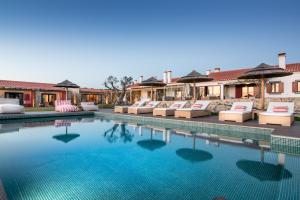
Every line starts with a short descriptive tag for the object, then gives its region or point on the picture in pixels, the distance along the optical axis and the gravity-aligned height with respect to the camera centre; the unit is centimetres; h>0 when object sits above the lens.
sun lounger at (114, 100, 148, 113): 1396 -67
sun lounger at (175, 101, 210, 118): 1021 -73
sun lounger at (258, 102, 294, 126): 702 -65
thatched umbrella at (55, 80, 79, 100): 1572 +120
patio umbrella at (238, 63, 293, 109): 867 +120
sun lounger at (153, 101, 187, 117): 1123 -75
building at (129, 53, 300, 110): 1698 +124
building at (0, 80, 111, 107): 2272 +78
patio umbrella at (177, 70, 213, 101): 1192 +131
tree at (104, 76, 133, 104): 2724 +226
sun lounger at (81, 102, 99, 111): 1518 -66
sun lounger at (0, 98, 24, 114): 1098 -52
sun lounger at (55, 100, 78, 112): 1399 -66
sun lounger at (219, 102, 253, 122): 827 -69
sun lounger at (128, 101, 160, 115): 1289 -74
